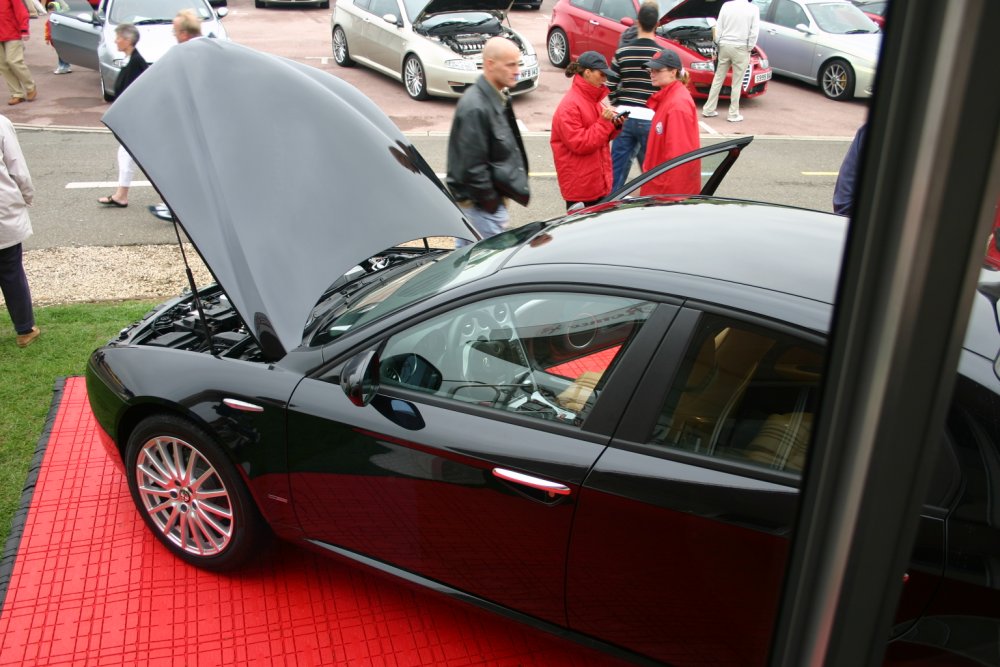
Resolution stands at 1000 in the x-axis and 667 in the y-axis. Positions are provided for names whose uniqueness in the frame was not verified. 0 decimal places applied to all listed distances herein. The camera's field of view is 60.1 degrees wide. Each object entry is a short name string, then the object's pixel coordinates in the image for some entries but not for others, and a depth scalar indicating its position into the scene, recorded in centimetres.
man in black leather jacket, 513
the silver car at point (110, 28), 1113
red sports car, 1271
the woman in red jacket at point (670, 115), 567
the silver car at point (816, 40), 1177
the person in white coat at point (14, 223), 495
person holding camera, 591
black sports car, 231
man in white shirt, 1130
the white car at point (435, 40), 1224
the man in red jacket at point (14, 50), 1158
